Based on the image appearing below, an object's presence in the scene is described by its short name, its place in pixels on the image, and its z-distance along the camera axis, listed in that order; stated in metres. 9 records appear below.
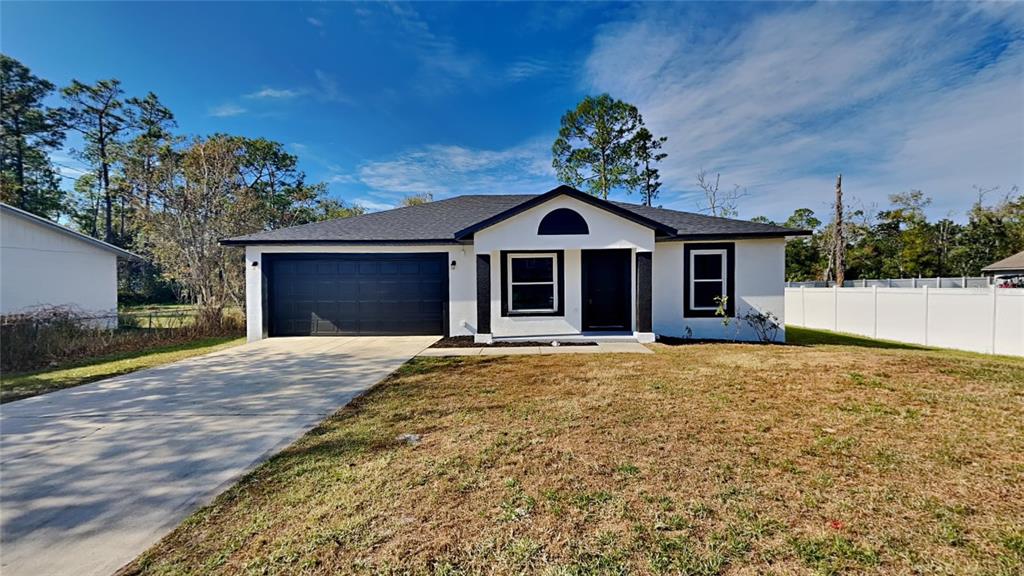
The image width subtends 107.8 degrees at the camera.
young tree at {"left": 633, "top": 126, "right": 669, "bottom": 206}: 26.62
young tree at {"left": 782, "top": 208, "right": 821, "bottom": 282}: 31.80
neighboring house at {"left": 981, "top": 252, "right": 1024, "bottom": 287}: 19.14
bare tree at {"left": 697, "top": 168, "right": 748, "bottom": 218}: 29.77
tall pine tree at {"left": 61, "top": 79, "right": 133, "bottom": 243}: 26.97
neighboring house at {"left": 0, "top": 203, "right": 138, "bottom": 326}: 10.97
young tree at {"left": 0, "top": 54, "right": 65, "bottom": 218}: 24.72
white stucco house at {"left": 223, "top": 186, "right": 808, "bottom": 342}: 9.87
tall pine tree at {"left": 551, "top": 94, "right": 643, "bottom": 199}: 25.50
